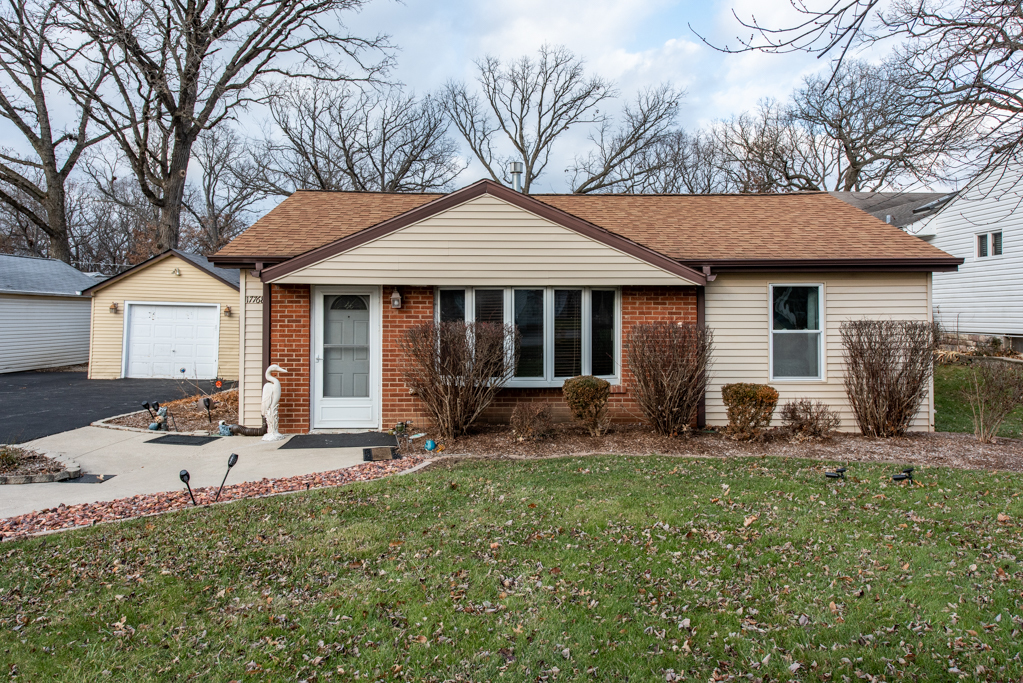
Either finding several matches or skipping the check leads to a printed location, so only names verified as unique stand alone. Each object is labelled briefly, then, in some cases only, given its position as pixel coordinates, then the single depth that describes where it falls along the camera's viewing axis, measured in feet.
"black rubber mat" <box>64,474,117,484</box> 20.53
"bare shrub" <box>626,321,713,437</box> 25.23
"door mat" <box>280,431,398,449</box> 26.05
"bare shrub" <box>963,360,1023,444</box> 25.64
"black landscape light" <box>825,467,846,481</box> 19.35
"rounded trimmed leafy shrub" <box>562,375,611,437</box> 25.99
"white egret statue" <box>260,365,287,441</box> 26.81
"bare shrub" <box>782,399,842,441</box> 26.22
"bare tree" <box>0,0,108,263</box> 61.82
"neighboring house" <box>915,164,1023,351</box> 55.42
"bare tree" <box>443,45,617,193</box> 97.40
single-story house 27.71
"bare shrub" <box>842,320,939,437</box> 26.09
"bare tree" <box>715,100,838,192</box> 91.97
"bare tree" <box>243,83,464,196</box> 95.91
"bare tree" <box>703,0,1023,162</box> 13.35
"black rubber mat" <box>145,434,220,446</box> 26.55
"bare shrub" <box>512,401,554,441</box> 26.22
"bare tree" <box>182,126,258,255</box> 105.40
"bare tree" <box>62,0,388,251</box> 62.69
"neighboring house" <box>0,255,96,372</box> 57.98
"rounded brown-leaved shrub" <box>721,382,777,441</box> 25.38
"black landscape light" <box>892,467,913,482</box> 19.07
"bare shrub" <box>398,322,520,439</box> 25.17
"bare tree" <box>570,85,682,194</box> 93.45
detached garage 55.57
